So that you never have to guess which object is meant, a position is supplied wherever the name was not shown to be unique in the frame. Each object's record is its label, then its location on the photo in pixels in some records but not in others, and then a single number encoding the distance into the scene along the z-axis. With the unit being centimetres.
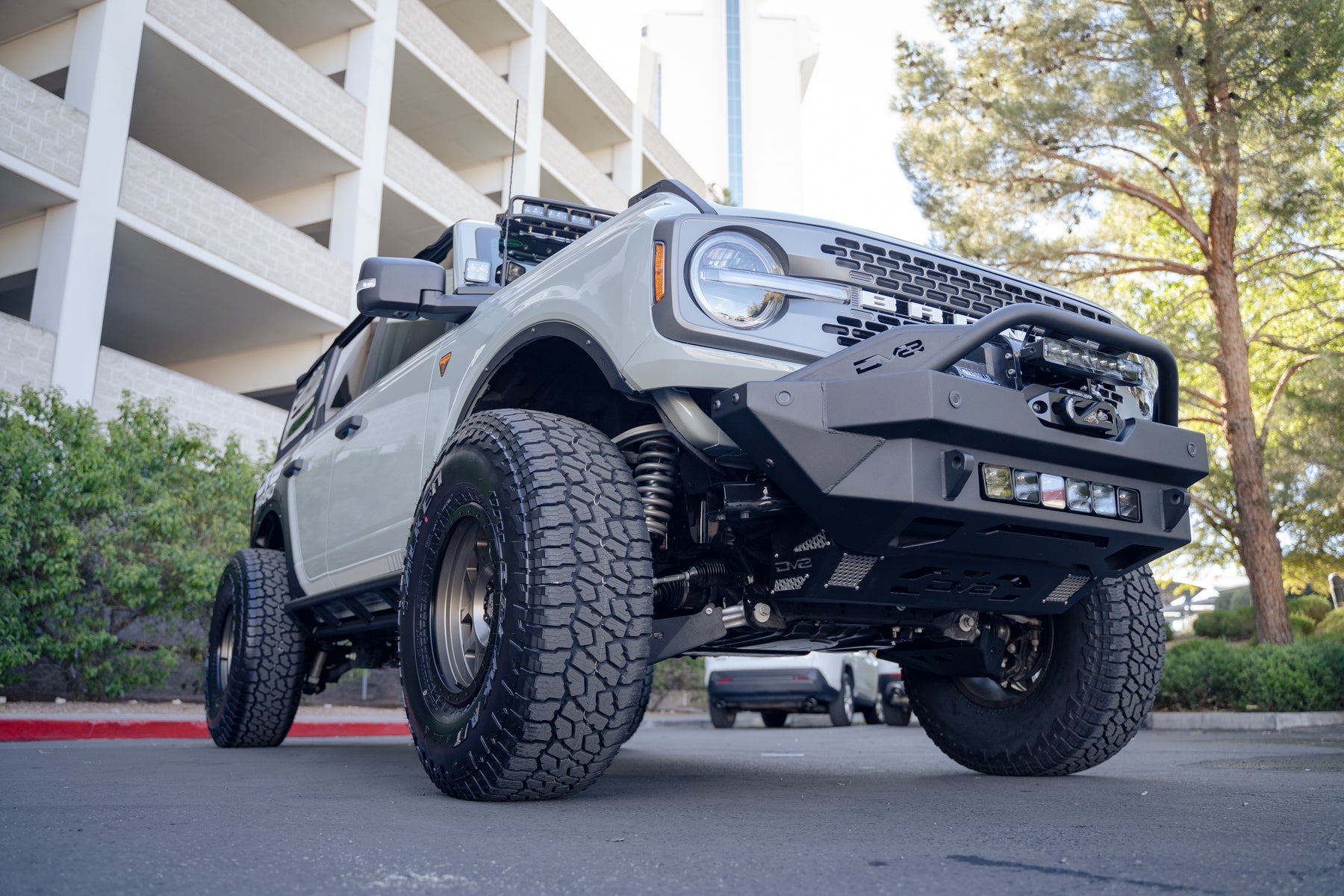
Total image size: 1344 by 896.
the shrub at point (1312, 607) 2344
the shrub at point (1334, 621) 1955
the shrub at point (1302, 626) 1972
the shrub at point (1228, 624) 2219
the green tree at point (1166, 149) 1174
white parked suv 1186
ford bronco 252
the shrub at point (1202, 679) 1050
